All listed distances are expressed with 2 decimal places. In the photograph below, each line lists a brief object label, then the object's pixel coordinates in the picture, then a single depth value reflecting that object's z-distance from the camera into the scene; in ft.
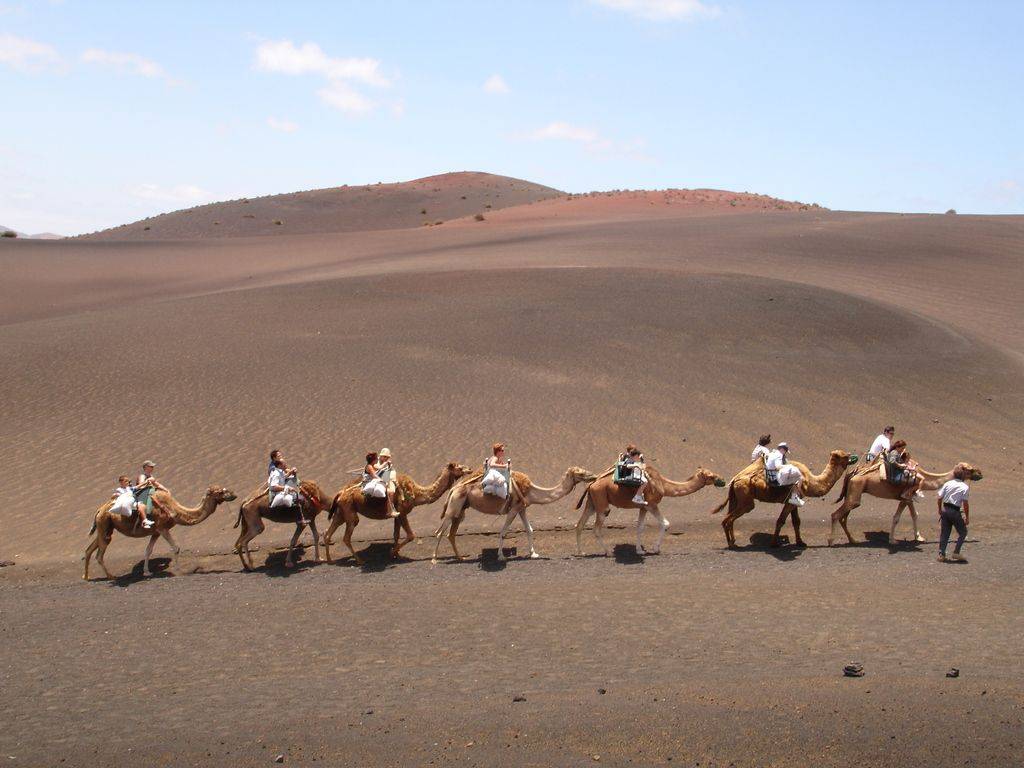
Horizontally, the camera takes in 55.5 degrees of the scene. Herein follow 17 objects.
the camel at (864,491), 50.37
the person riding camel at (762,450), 50.24
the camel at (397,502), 49.11
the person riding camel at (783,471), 48.55
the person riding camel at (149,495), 48.11
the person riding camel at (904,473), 49.90
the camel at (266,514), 48.65
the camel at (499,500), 48.91
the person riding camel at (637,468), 48.37
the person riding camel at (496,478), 48.08
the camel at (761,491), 49.73
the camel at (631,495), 49.14
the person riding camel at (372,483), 48.11
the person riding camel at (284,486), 48.19
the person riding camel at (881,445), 52.75
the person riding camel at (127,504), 46.75
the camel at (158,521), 47.19
